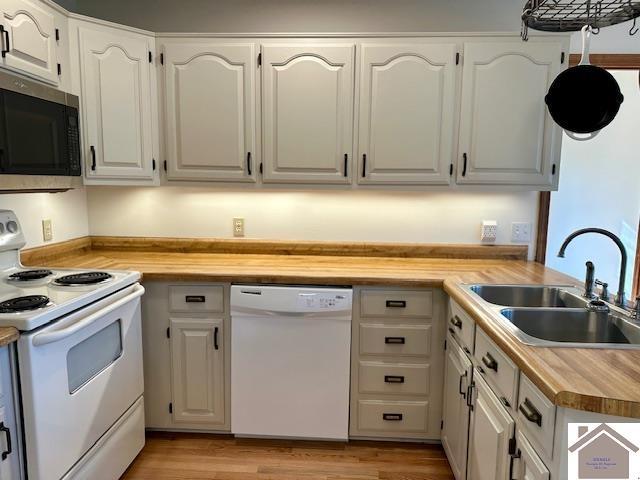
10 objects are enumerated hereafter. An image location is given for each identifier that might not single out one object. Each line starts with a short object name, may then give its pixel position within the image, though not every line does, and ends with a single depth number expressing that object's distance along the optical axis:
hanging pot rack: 1.10
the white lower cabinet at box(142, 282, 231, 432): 2.07
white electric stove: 1.32
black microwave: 1.56
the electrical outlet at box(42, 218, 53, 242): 2.24
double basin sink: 1.38
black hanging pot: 1.59
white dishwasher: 2.01
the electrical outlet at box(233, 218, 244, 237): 2.58
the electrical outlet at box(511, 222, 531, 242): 2.49
